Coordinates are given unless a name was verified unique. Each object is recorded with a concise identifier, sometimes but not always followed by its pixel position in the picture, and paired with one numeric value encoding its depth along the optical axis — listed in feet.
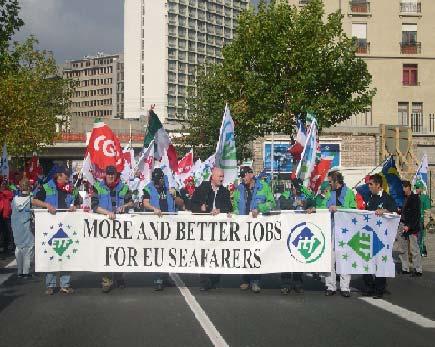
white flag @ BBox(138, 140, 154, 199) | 50.96
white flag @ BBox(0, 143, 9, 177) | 77.66
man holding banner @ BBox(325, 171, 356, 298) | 42.57
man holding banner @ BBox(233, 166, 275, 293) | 44.11
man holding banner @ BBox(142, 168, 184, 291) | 45.70
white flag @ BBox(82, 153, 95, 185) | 48.98
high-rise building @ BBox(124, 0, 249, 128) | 549.95
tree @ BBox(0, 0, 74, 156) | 127.95
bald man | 44.88
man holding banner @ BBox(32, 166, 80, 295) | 42.45
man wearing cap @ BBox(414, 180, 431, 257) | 59.31
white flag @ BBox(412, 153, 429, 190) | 66.90
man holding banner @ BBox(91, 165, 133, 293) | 43.16
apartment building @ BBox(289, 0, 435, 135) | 189.26
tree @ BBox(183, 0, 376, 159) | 112.27
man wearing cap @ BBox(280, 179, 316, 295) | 43.21
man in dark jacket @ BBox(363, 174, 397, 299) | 42.29
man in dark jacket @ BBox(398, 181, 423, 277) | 52.54
